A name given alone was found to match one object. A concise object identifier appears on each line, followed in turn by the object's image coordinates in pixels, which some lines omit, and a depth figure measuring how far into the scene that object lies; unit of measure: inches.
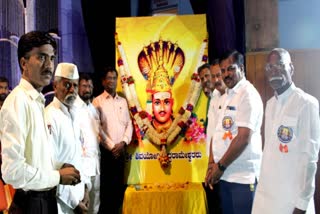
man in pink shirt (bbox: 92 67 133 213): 164.9
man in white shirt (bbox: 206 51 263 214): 108.9
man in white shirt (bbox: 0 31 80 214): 68.1
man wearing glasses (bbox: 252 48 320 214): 84.1
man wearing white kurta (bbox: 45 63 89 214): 97.1
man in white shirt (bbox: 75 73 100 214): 147.2
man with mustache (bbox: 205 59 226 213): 134.6
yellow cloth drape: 154.5
